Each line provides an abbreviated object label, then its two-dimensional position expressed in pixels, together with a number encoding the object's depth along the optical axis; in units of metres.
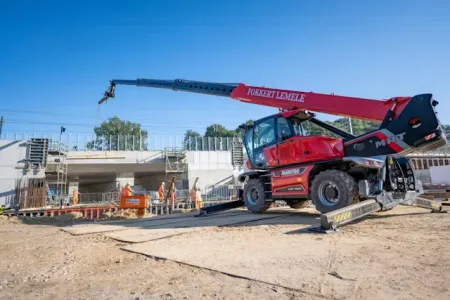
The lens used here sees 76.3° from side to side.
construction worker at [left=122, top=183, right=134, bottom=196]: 18.36
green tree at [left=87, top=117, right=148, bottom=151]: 30.58
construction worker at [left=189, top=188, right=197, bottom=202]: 21.68
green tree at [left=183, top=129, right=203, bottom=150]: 33.66
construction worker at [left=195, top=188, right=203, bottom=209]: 20.62
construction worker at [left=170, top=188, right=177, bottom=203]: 21.05
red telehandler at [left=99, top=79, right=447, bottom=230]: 6.67
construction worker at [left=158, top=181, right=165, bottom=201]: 22.27
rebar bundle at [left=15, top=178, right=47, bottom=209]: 21.94
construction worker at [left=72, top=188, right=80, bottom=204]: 26.65
